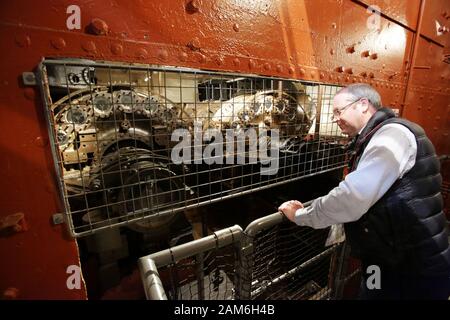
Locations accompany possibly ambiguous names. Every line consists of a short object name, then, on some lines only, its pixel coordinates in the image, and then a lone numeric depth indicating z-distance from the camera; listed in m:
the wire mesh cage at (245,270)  1.25
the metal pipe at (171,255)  1.07
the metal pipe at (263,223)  1.54
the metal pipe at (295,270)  1.86
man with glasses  1.48
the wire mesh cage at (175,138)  1.64
